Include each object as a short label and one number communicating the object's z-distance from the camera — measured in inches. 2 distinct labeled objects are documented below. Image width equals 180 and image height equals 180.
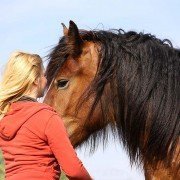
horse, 160.9
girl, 126.1
